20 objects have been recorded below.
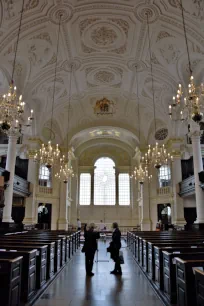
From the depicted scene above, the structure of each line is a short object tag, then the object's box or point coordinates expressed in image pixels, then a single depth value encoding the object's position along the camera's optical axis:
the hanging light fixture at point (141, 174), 16.31
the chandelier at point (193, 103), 7.07
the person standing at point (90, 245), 7.08
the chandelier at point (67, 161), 17.39
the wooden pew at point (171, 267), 4.38
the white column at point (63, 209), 20.98
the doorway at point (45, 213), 21.22
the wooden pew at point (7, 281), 3.62
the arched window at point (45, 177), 21.53
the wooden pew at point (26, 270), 4.47
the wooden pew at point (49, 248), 5.97
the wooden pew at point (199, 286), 3.06
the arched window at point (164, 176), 21.20
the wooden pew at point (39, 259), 5.23
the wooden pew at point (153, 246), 6.00
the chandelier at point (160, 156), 13.41
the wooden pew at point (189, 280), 3.68
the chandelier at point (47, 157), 12.91
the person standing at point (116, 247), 7.14
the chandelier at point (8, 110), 8.16
